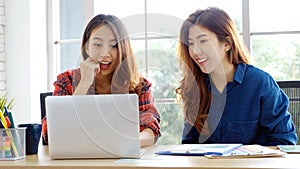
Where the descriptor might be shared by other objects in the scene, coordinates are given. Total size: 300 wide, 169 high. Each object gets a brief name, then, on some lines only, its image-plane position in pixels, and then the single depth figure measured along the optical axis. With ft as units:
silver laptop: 6.59
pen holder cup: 6.81
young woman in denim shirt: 8.72
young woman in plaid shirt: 8.61
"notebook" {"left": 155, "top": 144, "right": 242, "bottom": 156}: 6.77
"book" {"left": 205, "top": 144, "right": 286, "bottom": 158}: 6.49
